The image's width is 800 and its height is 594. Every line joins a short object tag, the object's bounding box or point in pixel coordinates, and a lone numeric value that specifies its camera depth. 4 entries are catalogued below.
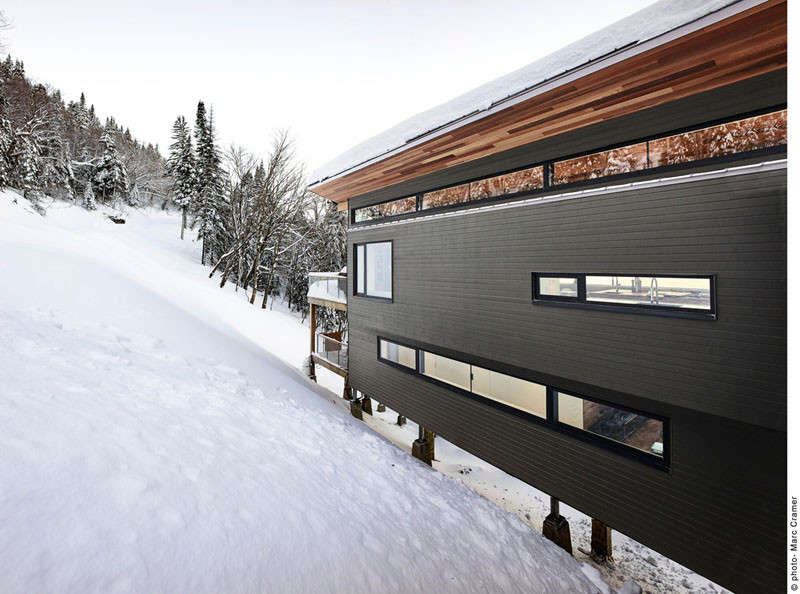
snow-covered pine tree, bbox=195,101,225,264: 29.91
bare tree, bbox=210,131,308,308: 23.92
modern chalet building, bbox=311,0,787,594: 3.30
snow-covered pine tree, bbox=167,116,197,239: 33.03
